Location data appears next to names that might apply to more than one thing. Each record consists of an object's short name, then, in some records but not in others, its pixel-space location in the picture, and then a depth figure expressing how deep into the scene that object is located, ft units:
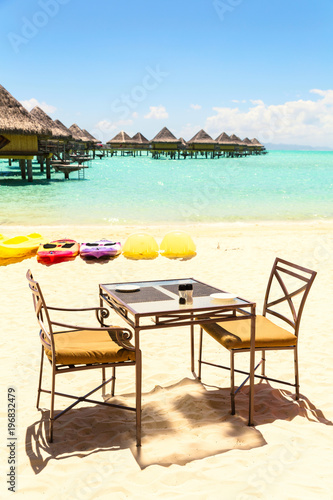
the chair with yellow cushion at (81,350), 8.63
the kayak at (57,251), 24.64
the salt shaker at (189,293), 9.40
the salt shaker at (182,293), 9.30
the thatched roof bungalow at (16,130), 81.15
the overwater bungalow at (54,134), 104.95
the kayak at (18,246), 25.12
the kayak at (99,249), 25.13
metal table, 8.57
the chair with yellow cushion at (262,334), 9.66
